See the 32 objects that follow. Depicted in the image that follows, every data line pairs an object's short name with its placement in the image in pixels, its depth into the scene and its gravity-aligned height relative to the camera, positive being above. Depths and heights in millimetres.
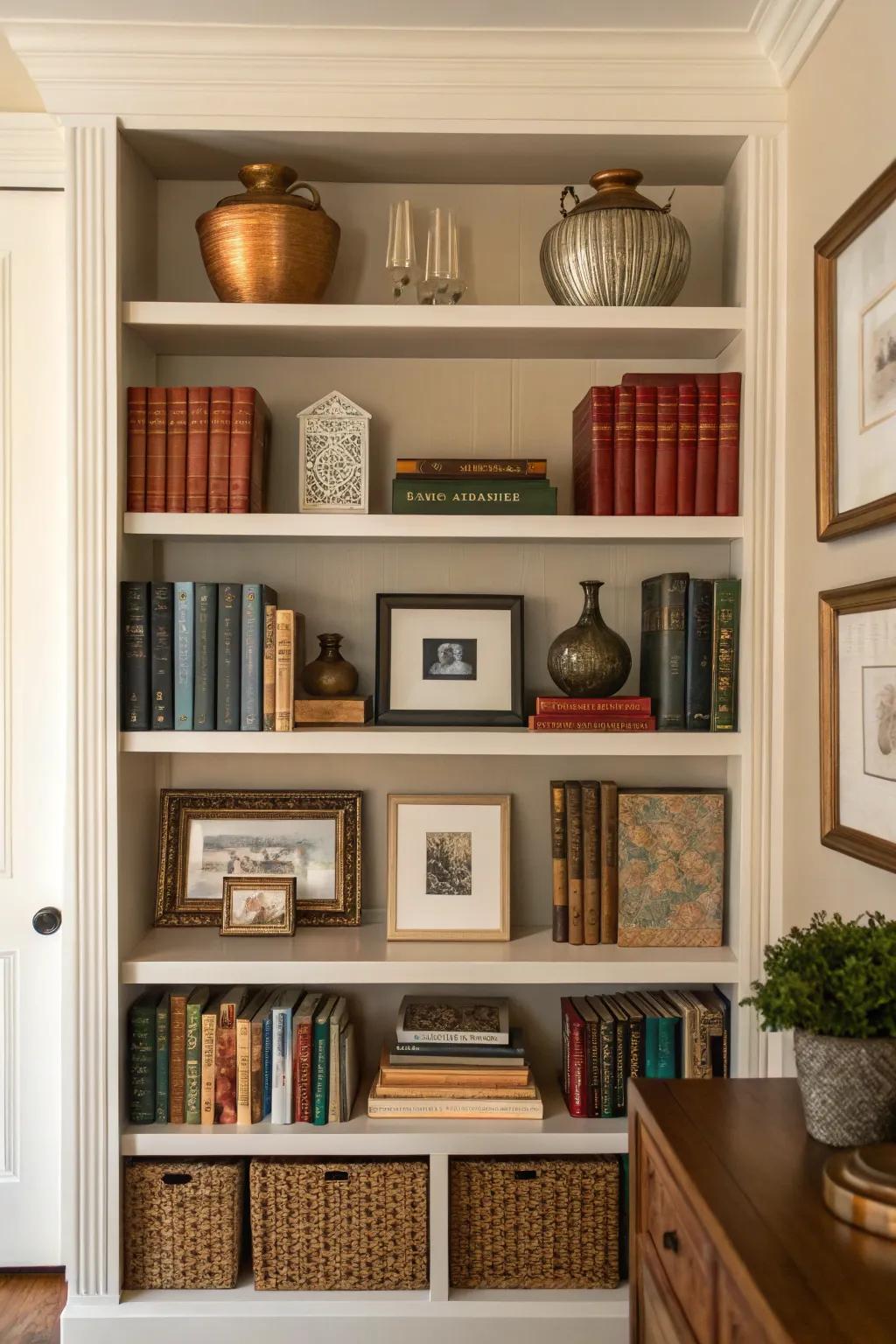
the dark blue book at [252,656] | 2113 +47
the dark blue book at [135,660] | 2102 +40
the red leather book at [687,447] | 2098 +463
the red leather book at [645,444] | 2094 +467
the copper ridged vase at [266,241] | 2074 +870
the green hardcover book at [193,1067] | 2131 -783
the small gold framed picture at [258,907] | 2230 -482
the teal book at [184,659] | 2109 +42
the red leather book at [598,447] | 2088 +462
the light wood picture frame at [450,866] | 2244 -400
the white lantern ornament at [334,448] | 2162 +475
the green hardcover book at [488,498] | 2111 +364
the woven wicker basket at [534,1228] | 2092 -1085
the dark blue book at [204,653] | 2109 +54
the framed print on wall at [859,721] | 1510 -64
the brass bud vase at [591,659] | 2160 +42
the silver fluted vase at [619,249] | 2051 +843
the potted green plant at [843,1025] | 1204 -403
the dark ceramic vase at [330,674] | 2240 +13
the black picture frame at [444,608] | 2215 +50
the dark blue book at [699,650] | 2109 +59
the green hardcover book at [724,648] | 2104 +62
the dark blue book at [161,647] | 2107 +66
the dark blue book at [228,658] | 2113 +44
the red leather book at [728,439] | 2098 +478
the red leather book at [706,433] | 2100 +491
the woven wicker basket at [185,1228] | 2084 -1082
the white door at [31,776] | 2326 -213
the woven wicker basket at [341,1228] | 2080 -1078
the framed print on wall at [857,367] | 1512 +480
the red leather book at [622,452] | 2100 +452
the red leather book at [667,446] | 2098 +464
